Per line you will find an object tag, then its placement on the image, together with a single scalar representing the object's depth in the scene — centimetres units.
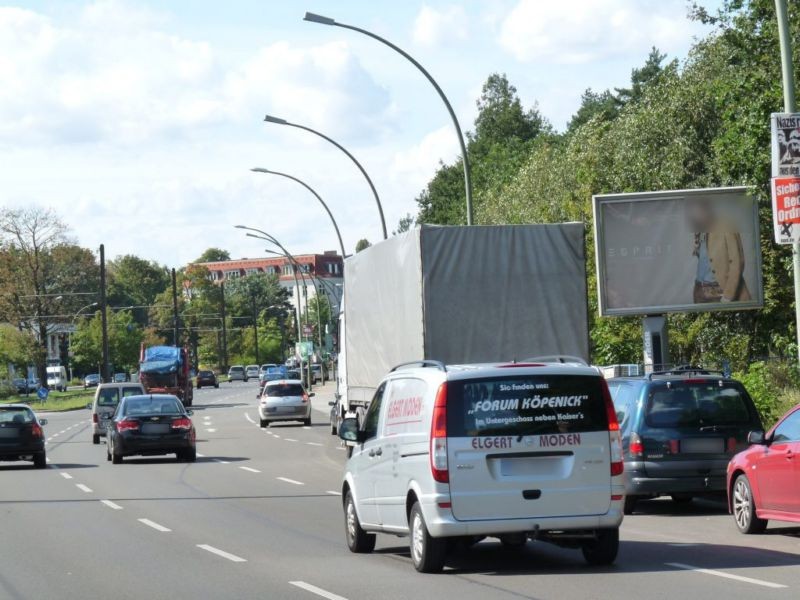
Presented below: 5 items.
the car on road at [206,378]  11875
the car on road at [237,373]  13775
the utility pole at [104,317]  7900
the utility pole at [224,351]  15473
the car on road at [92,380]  12708
